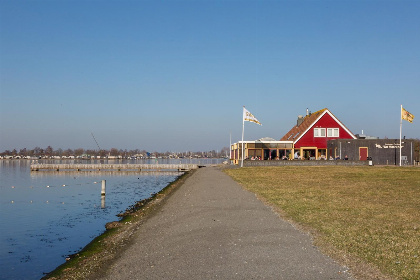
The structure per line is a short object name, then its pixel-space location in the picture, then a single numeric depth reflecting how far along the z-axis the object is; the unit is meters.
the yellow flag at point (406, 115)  60.22
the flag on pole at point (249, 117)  58.33
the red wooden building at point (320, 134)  70.19
